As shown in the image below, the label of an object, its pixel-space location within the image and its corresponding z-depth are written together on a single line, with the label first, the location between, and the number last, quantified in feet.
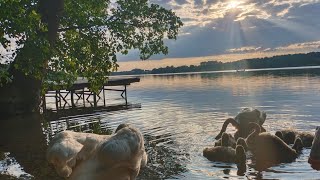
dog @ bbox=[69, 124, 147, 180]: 7.13
